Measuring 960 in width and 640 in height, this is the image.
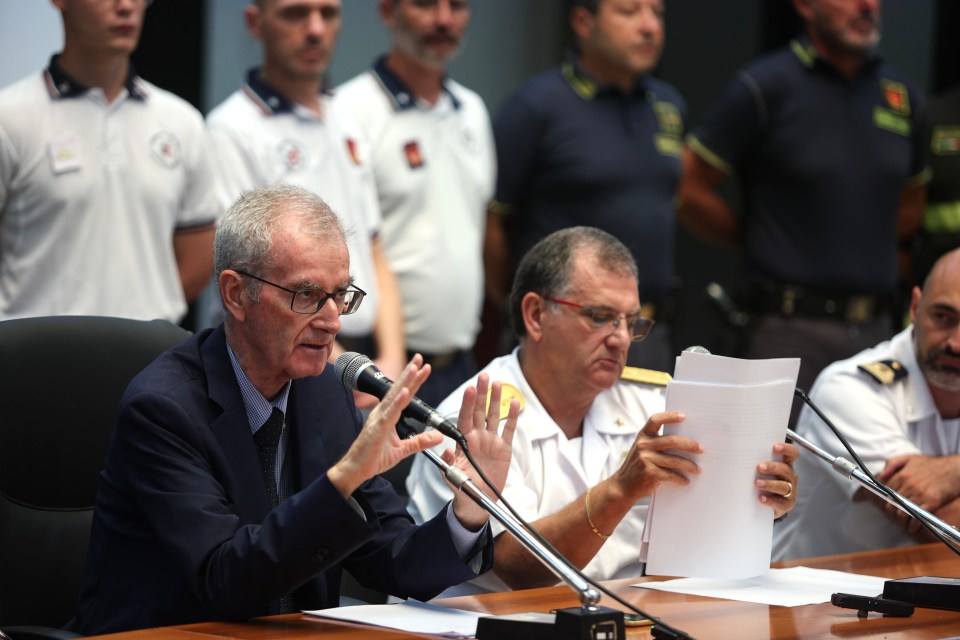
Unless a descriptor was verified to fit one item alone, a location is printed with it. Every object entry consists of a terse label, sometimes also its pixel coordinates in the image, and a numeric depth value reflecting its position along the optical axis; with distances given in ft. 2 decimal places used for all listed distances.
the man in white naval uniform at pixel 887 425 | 22.88
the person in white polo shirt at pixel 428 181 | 30.50
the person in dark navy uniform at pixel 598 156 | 31.30
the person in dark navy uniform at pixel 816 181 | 32.40
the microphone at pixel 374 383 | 14.26
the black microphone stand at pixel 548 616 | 13.46
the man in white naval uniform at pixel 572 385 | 20.67
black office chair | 17.85
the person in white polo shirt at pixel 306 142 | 27.81
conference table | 14.56
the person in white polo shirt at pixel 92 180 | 24.11
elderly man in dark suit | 14.70
